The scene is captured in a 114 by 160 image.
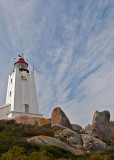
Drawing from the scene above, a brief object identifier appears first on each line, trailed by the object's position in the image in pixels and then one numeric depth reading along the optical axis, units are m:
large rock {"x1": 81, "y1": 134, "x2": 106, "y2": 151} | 17.92
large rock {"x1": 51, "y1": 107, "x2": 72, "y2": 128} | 25.23
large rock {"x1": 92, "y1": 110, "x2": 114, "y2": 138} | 23.69
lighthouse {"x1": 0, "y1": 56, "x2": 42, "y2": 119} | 29.30
